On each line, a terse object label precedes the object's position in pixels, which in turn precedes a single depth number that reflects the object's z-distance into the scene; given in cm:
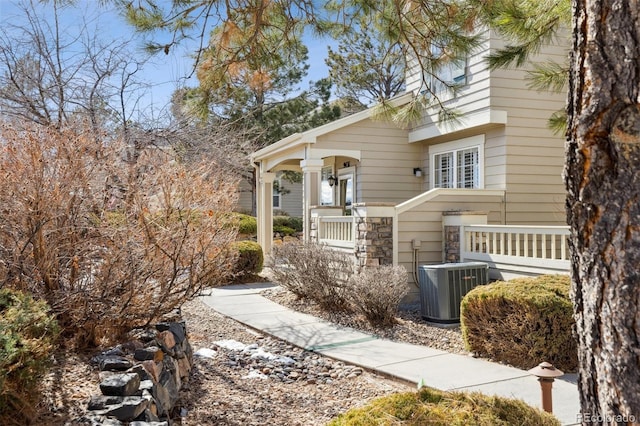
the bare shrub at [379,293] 700
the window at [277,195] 2456
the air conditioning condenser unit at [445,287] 716
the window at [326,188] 1493
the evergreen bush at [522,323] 505
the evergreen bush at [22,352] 258
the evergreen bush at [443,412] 219
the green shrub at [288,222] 2291
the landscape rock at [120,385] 308
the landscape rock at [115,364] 351
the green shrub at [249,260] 1173
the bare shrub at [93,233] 405
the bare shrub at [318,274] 809
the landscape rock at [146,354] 381
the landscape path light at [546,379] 290
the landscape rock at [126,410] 287
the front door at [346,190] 1316
